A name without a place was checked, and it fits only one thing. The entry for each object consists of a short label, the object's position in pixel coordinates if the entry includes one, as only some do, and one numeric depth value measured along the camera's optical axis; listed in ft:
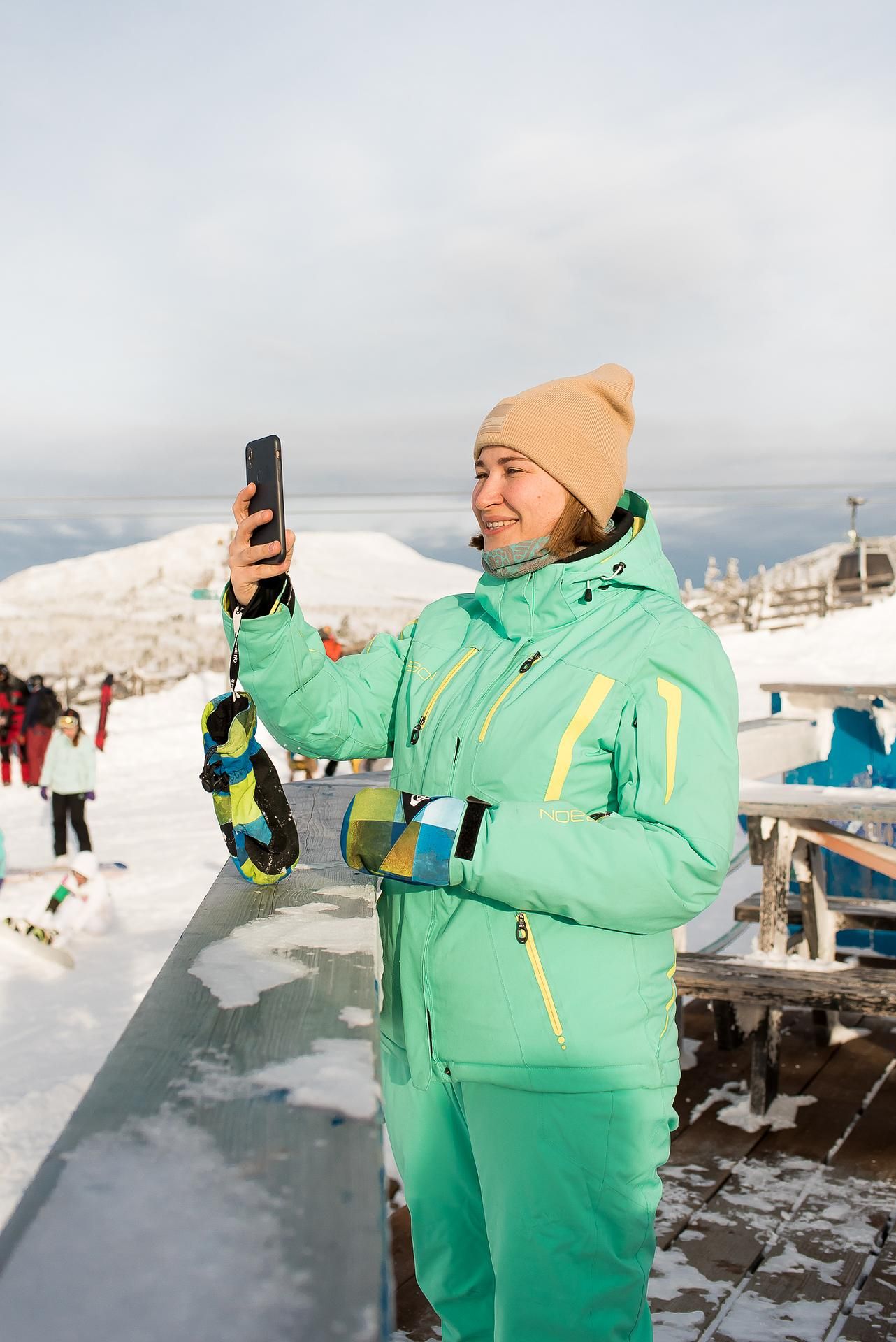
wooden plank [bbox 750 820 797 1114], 16.19
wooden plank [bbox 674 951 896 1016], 13.73
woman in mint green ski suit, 5.18
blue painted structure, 22.79
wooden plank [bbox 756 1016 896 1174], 13.60
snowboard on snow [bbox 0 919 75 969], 22.84
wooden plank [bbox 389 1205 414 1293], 10.46
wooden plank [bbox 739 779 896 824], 14.60
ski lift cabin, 100.78
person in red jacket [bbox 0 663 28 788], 51.90
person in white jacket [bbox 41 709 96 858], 33.91
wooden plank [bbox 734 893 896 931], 18.81
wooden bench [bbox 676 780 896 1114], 13.88
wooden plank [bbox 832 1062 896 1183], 12.80
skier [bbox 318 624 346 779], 42.96
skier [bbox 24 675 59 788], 48.44
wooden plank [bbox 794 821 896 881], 16.42
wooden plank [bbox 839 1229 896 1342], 9.23
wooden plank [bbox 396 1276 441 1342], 9.32
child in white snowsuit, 24.81
